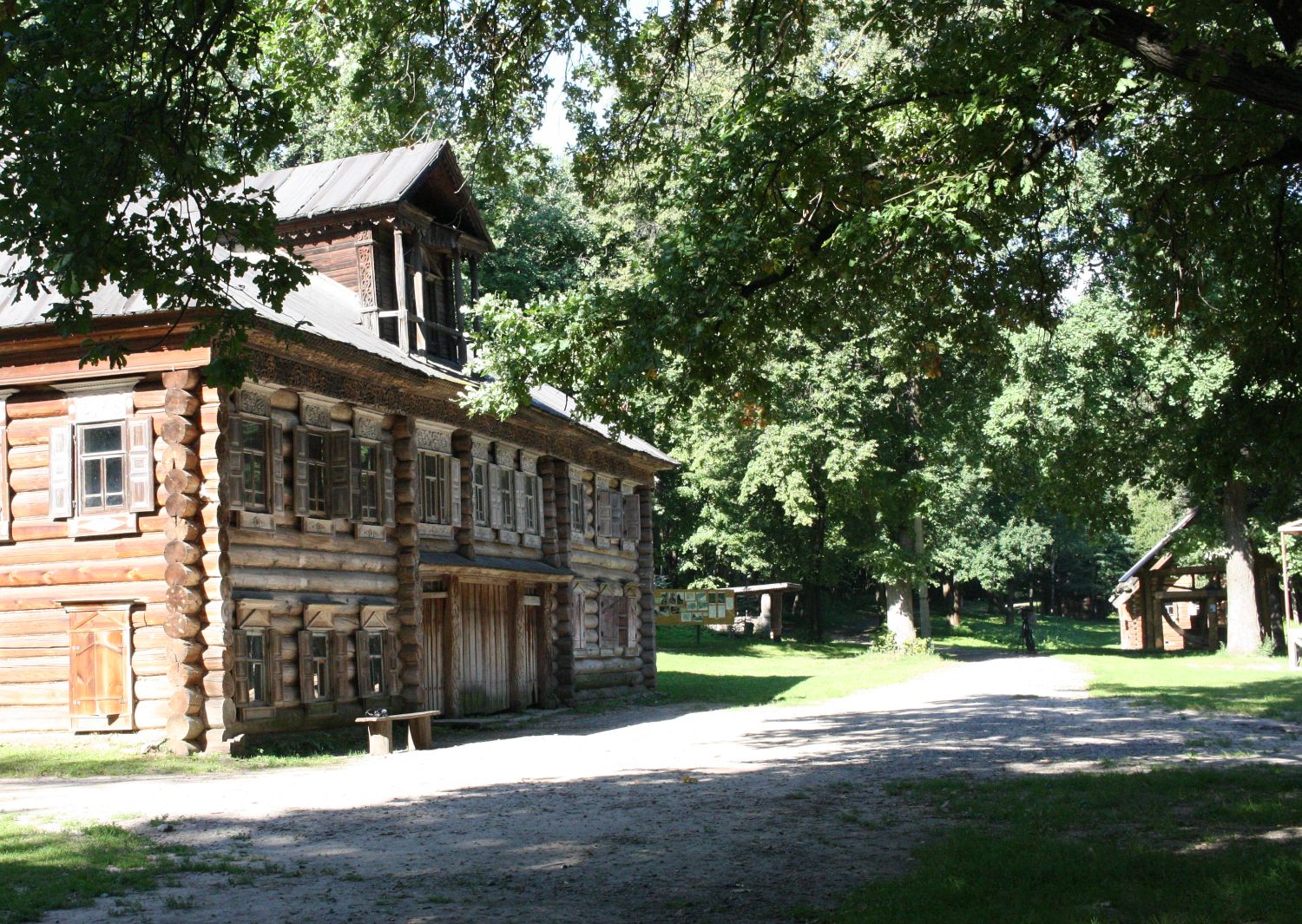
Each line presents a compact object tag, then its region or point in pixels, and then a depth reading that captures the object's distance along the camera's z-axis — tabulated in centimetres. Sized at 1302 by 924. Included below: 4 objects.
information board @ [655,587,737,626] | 4881
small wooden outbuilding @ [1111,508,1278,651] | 5216
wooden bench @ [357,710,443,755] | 1872
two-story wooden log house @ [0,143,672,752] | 1770
